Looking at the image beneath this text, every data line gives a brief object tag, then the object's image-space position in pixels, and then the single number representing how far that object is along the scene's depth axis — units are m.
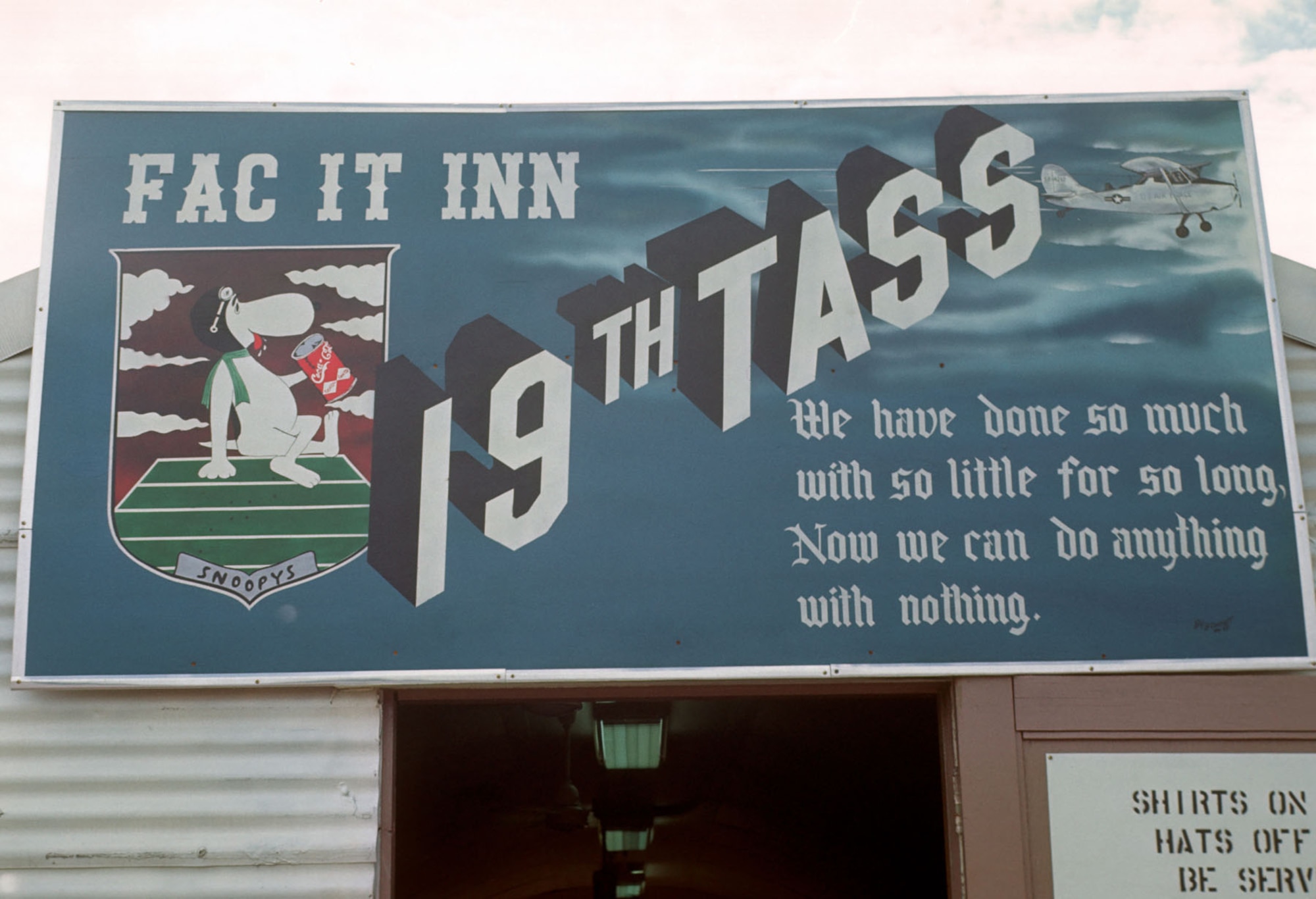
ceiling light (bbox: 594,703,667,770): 5.64
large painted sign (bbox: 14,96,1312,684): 4.03
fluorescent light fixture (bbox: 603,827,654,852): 6.49
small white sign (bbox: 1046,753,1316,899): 3.81
